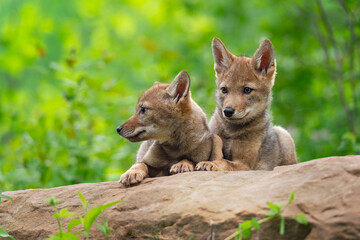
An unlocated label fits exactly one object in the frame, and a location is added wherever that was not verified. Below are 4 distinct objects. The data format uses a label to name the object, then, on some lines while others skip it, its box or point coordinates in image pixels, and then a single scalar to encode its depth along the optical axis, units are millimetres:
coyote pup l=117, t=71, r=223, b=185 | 11430
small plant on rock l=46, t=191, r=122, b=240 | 8102
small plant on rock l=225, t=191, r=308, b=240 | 7273
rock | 7496
